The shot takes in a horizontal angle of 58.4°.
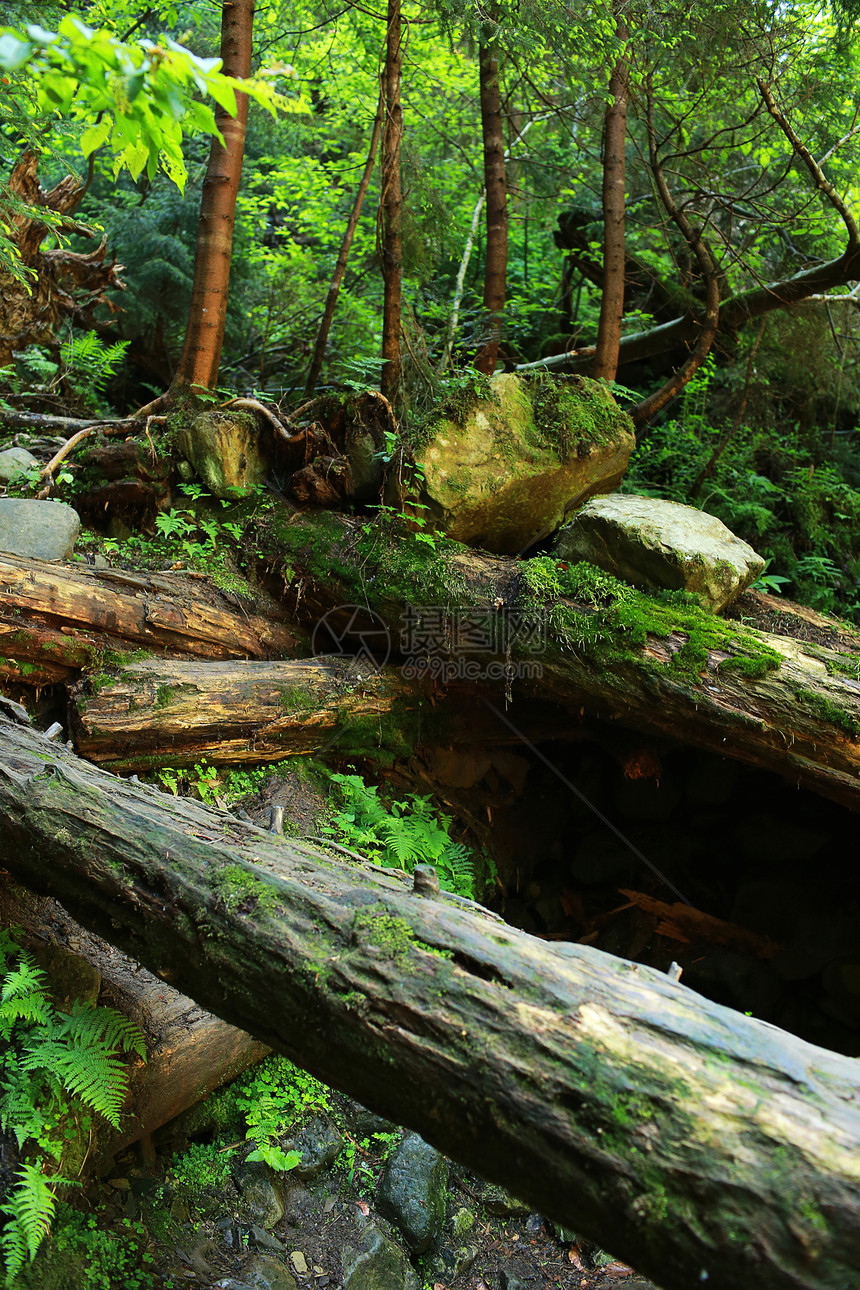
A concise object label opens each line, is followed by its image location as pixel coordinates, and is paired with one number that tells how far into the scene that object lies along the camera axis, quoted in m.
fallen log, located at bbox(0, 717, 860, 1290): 1.71
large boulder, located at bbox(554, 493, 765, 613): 5.41
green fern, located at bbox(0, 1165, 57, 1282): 2.52
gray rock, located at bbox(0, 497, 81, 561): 5.52
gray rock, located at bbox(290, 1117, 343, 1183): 3.81
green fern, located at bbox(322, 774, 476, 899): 5.24
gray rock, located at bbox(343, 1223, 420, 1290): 3.49
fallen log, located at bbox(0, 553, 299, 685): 4.82
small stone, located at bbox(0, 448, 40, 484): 6.38
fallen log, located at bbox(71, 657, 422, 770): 4.77
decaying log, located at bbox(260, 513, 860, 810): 4.64
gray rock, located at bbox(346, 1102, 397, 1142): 4.11
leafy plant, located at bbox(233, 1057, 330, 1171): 3.69
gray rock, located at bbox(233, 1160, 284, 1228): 3.56
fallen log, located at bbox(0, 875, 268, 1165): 3.36
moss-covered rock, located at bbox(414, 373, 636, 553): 6.00
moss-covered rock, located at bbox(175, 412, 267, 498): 6.51
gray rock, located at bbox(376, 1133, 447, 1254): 3.77
